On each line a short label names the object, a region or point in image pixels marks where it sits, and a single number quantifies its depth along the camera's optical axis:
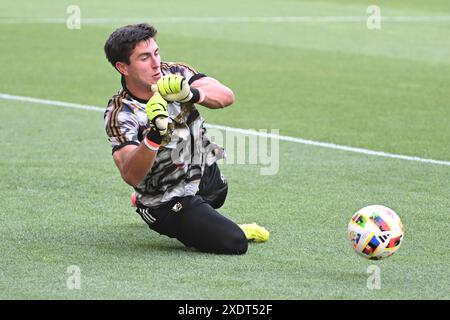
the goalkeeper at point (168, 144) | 15.82
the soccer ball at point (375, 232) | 14.98
